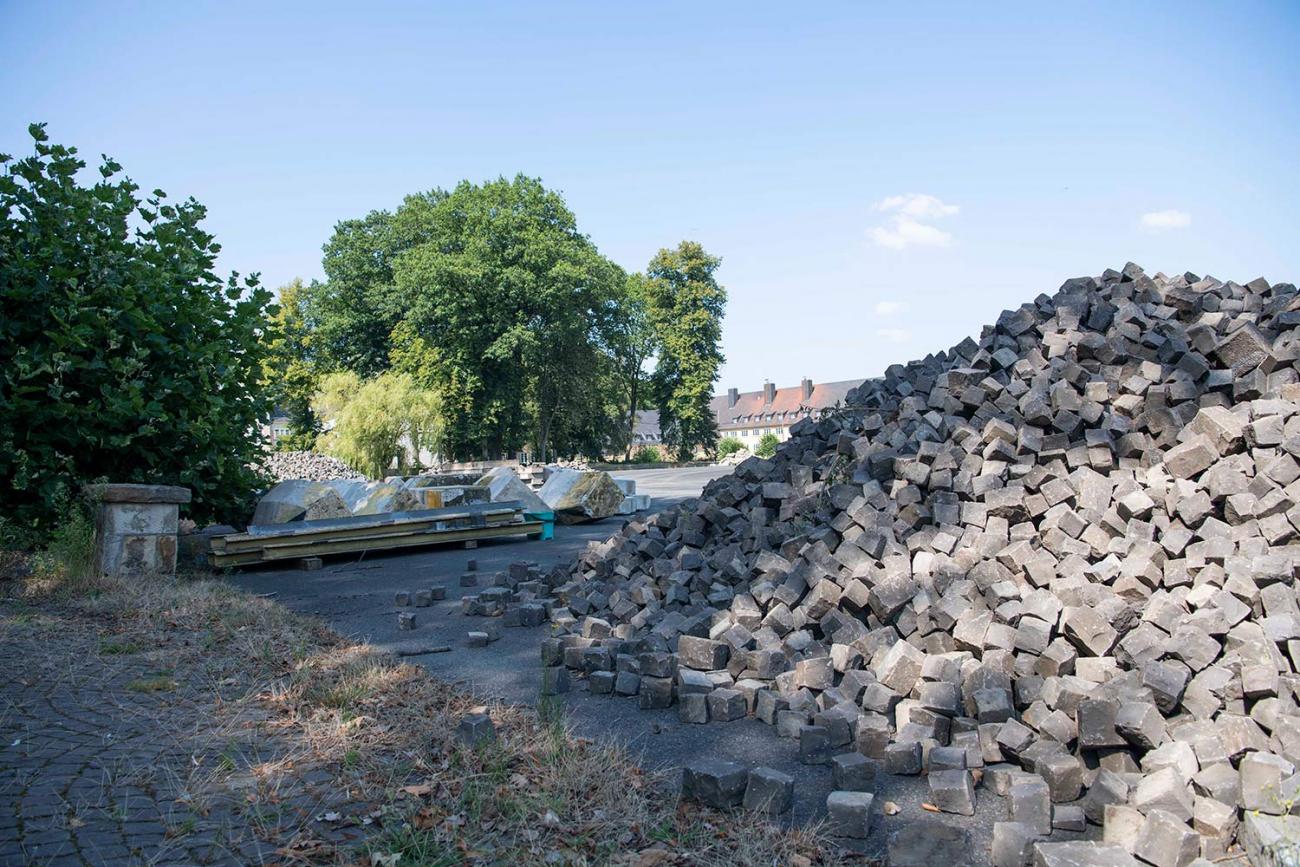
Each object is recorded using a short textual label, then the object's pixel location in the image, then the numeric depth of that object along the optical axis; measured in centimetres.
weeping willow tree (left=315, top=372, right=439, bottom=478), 2928
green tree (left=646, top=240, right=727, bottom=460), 5622
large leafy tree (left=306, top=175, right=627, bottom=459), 3875
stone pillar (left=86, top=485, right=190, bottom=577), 816
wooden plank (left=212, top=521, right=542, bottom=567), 1009
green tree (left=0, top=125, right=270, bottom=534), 833
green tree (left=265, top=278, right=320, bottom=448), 4159
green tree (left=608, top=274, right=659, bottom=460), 4531
